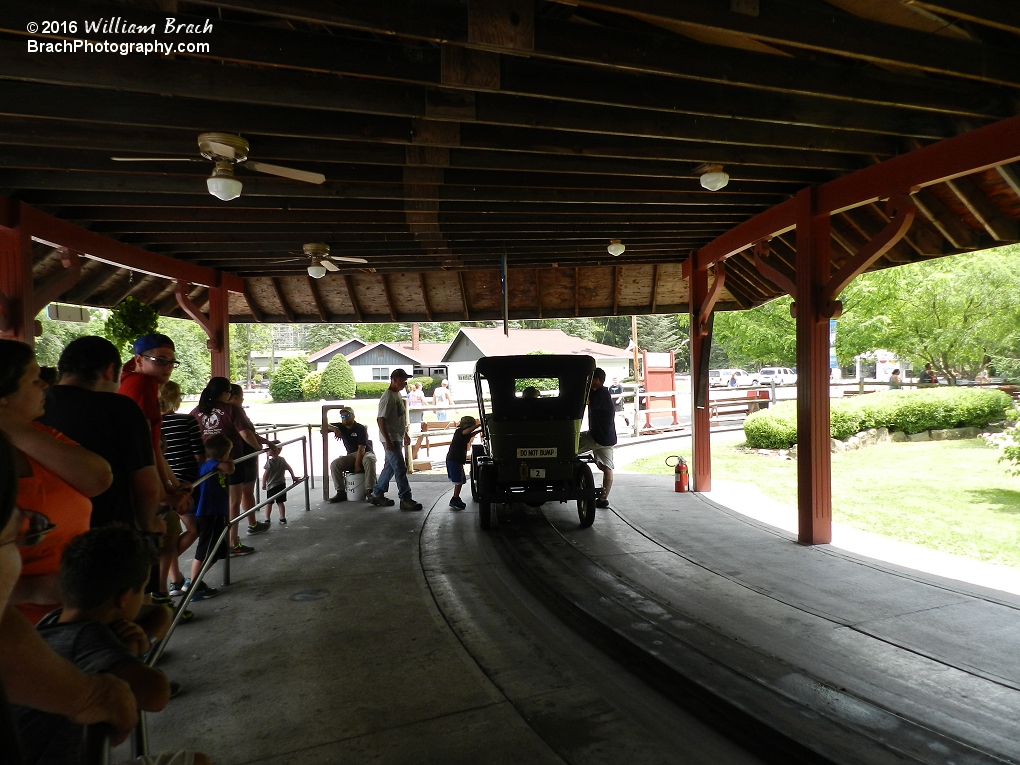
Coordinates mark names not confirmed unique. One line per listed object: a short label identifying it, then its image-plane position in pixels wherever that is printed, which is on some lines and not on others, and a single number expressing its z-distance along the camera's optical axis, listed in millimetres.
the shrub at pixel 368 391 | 45688
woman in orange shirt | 2158
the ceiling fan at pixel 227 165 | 4848
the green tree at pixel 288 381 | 46000
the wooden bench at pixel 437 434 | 15424
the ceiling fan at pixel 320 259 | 8562
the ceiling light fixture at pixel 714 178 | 6008
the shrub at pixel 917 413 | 15922
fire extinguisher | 10062
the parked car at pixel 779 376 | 47053
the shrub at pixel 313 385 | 44188
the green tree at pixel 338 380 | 43812
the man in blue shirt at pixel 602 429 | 8852
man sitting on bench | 9539
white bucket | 9719
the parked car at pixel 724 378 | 46356
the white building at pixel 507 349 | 36625
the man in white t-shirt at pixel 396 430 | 8945
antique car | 7918
